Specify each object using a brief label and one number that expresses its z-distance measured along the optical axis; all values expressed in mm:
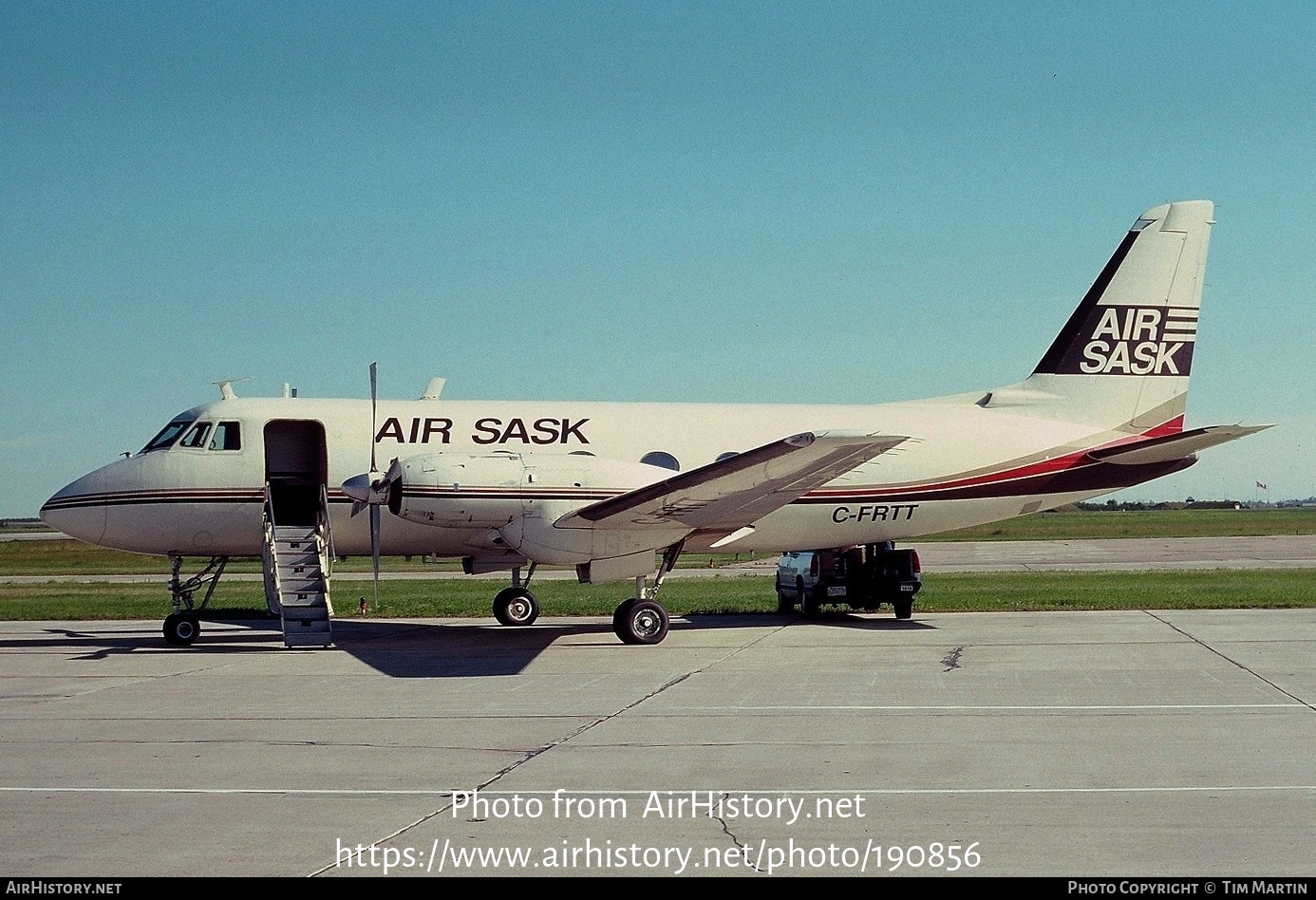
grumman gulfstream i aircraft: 19672
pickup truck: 24406
